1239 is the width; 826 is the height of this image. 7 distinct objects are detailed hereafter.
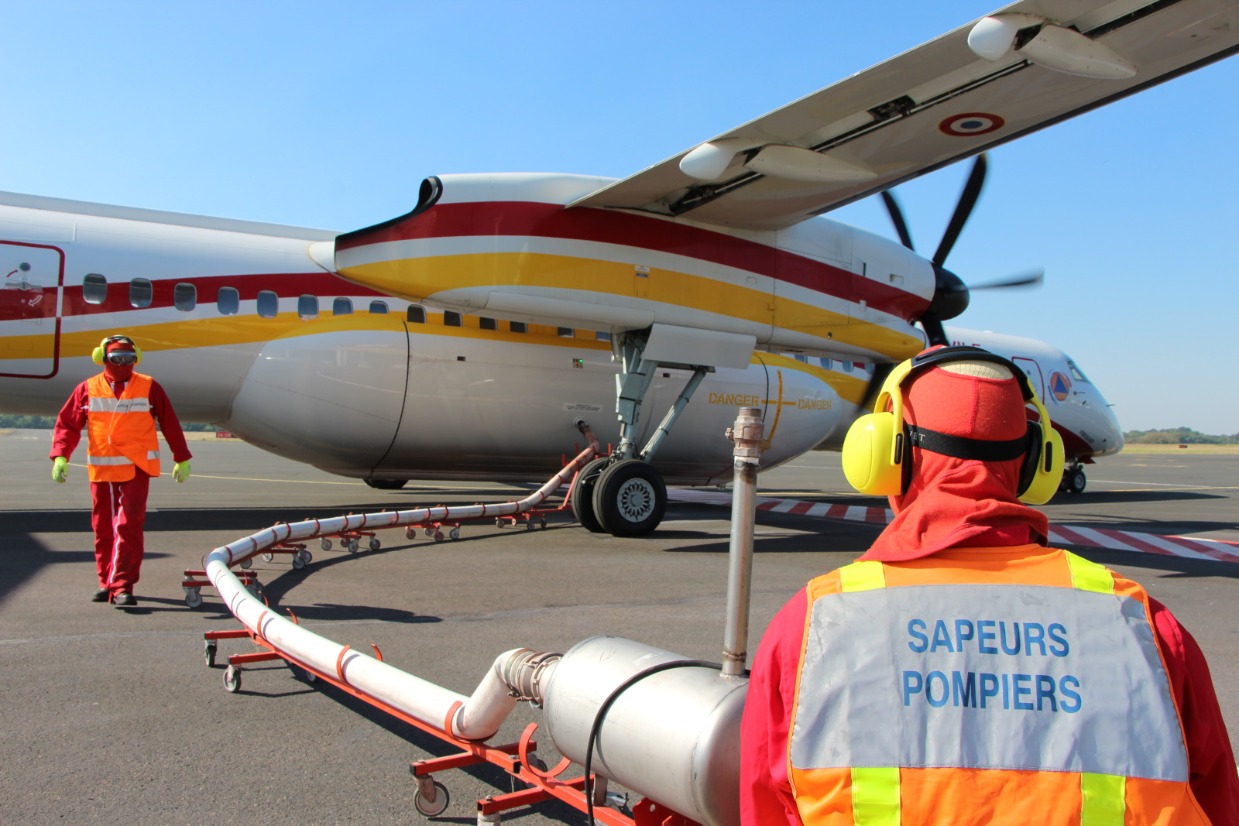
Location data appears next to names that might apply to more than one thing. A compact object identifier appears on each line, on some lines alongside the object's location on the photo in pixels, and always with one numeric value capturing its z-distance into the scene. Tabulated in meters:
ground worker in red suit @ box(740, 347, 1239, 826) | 1.37
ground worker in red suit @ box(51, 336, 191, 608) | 6.30
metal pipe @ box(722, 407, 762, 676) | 2.33
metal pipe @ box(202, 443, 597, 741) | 2.92
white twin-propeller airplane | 8.73
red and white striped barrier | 10.52
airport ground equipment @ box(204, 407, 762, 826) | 2.14
